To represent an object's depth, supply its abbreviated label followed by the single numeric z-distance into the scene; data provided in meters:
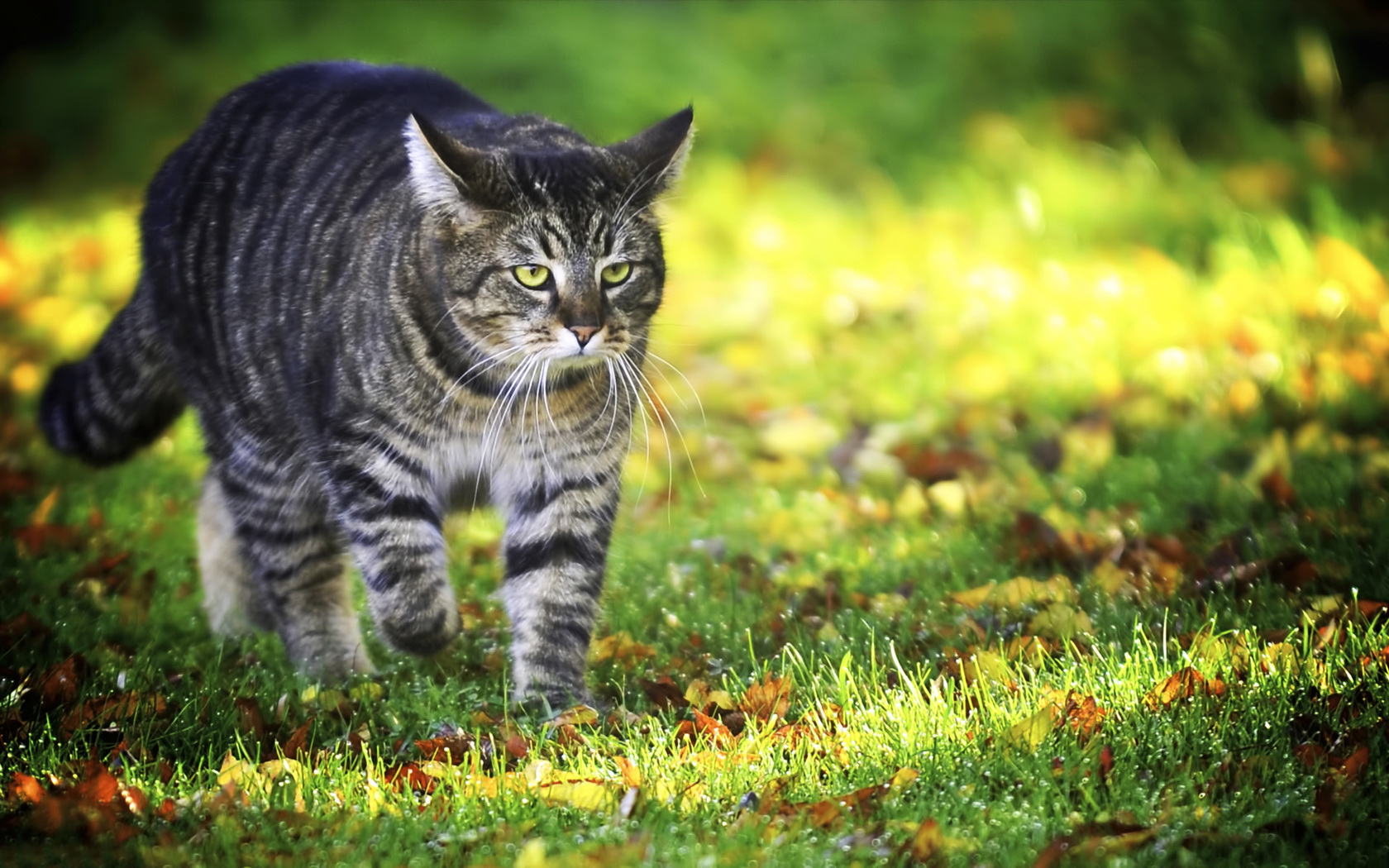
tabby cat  7.40
